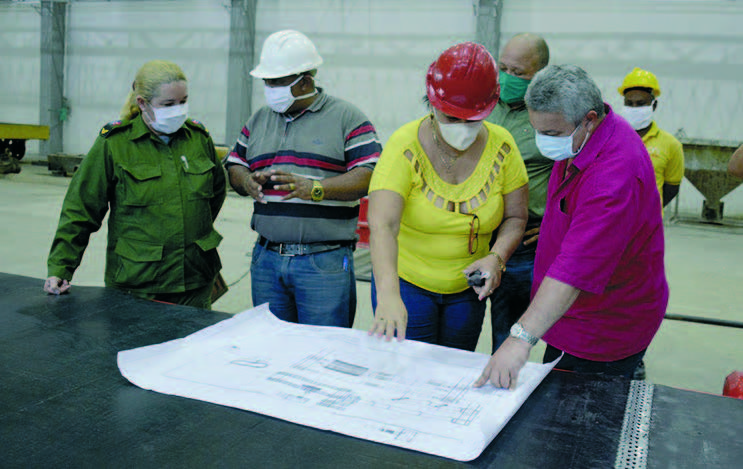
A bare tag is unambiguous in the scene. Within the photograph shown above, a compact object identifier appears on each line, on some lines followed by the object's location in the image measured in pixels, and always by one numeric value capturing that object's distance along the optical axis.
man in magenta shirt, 1.22
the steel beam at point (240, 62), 9.90
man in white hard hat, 1.96
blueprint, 1.02
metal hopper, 7.11
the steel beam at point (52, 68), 11.41
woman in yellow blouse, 1.43
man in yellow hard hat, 2.96
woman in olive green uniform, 1.88
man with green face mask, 2.09
